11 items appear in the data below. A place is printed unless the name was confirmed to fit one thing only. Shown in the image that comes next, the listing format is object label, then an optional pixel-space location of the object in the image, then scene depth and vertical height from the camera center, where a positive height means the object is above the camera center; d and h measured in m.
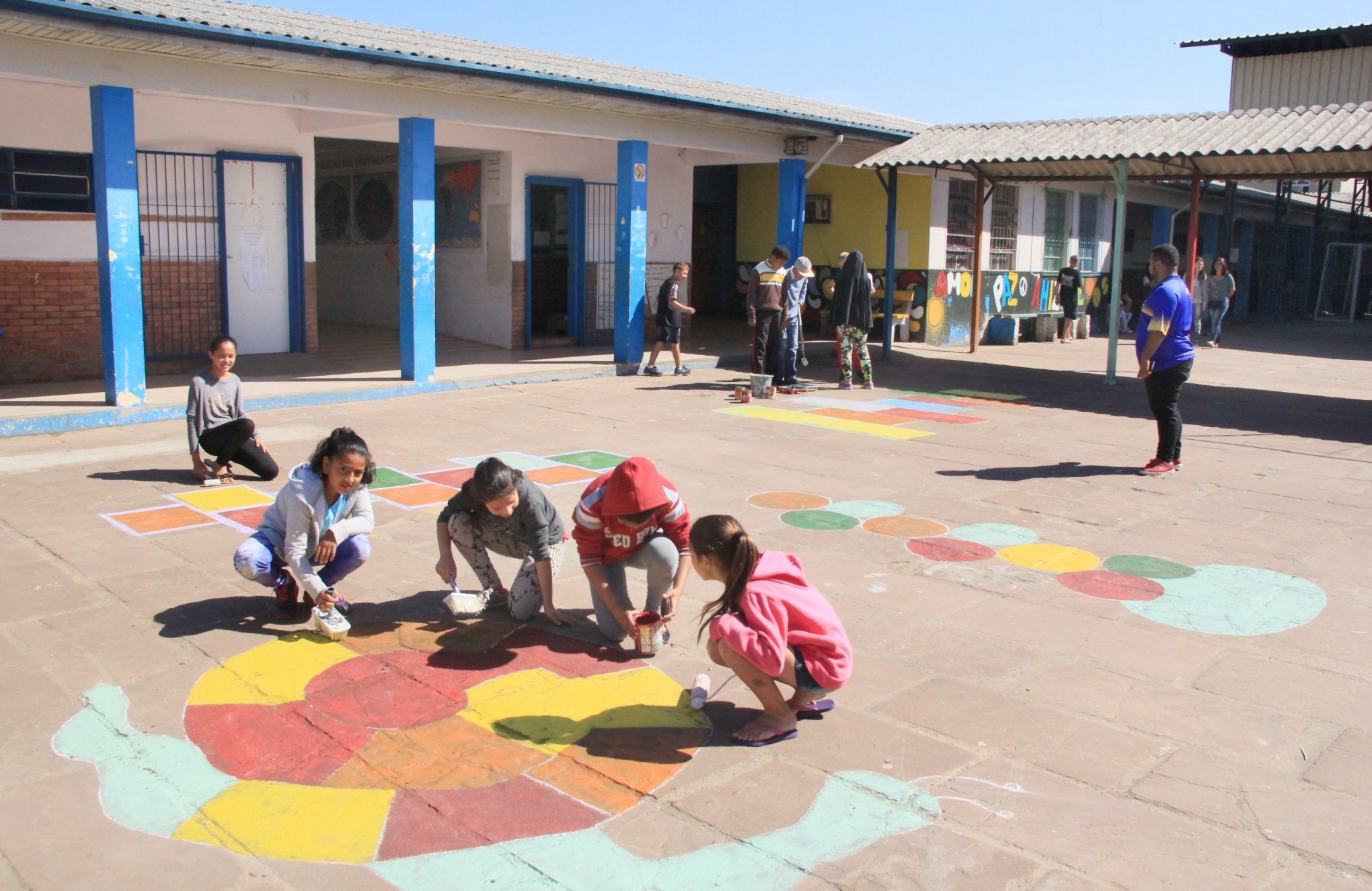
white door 14.00 +0.29
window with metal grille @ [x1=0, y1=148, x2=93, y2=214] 11.80 +0.98
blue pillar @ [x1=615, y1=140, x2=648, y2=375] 14.77 +0.47
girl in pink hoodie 3.92 -1.22
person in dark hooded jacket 13.33 -0.22
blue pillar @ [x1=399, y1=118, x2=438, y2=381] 12.49 +0.38
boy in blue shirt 8.85 -0.34
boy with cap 13.48 -0.28
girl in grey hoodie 4.96 -1.17
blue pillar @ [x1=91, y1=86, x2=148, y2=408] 10.09 +0.30
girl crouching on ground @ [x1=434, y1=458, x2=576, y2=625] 4.77 -1.17
